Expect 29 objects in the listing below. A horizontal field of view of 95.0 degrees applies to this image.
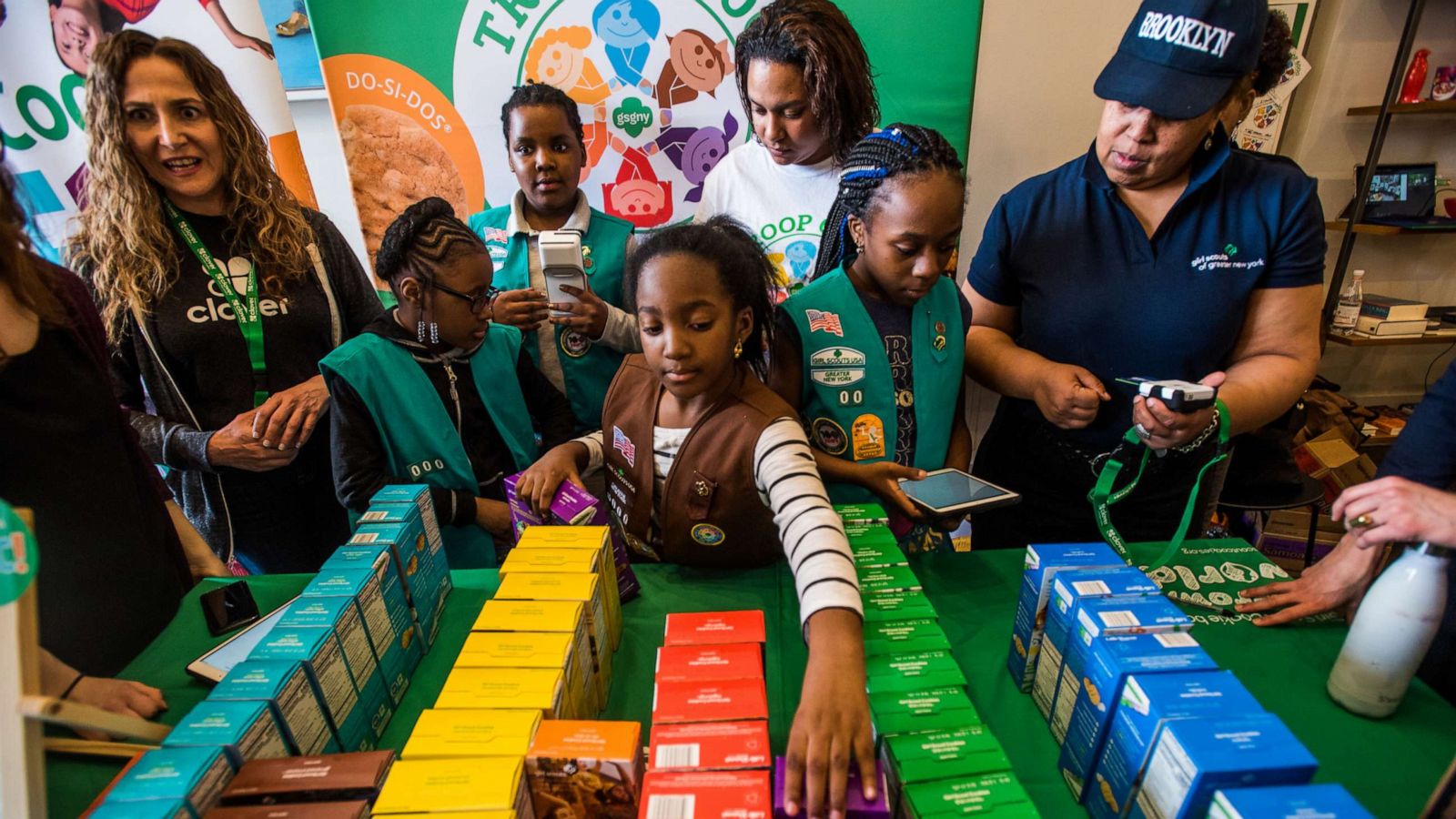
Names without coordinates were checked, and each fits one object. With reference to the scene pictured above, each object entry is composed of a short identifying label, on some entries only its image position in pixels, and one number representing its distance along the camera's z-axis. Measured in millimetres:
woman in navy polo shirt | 1342
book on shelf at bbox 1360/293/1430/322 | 3084
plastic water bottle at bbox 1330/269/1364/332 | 3191
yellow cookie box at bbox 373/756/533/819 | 765
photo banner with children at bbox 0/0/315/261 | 2469
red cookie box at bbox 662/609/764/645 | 1039
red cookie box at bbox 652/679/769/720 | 883
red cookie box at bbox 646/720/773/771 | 812
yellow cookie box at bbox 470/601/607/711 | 1033
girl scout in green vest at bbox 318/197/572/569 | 1551
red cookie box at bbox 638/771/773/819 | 744
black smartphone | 1315
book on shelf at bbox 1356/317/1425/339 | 3096
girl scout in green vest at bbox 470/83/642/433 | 2010
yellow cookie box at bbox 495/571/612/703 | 1103
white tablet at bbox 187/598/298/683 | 1183
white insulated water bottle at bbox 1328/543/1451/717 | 980
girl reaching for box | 1241
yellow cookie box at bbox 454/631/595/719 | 972
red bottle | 2891
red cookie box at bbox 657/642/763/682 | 959
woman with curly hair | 1596
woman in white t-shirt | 1891
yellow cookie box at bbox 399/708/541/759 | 836
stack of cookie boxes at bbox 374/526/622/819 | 791
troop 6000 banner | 2654
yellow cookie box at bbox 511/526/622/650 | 1224
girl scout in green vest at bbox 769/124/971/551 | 1442
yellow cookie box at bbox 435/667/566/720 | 904
